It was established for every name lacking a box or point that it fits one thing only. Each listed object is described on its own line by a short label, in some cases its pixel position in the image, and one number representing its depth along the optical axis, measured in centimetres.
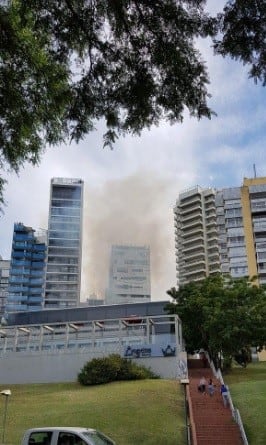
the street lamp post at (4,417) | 2009
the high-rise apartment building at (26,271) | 12552
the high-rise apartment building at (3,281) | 14971
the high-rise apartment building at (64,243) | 12825
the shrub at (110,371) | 2931
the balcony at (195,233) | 12144
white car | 1262
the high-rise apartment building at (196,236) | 11962
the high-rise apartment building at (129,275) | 13862
